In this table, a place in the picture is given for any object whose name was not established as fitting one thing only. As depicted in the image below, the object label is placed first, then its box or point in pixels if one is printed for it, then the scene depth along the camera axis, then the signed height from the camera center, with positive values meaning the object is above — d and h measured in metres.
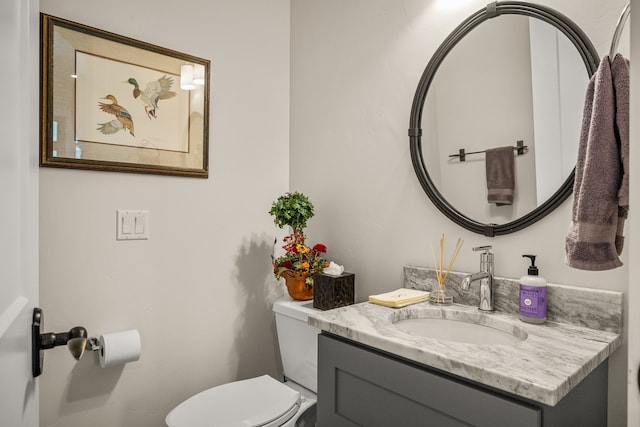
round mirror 1.10 +0.32
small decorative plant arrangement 1.61 -0.20
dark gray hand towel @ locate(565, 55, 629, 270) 0.75 +0.06
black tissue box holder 1.41 -0.31
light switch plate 1.46 -0.07
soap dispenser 1.04 -0.24
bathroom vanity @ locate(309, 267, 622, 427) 0.75 -0.34
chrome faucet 1.17 -0.22
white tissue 1.46 -0.24
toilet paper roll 1.32 -0.50
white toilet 1.23 -0.68
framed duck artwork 1.32 +0.39
